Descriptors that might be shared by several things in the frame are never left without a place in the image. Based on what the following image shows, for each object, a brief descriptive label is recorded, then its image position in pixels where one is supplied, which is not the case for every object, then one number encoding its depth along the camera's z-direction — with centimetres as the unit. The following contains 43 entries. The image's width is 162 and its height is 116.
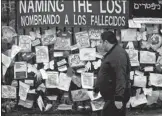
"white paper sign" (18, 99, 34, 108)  831
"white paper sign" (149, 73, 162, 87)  852
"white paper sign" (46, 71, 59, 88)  826
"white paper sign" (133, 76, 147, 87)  847
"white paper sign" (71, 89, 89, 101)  830
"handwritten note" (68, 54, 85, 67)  827
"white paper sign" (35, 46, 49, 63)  826
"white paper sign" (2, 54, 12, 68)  826
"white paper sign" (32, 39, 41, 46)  823
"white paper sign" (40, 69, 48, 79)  825
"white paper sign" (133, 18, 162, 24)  832
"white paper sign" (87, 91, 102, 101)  832
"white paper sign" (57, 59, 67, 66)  826
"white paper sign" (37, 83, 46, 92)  827
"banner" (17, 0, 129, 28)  808
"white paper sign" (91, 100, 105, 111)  833
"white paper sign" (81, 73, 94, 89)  830
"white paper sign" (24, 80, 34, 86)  827
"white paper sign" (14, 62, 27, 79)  827
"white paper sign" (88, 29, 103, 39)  824
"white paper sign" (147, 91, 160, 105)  852
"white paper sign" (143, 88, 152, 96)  847
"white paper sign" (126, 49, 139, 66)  841
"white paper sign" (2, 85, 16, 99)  827
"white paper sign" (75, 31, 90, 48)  824
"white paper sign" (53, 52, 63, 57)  827
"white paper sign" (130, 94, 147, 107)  848
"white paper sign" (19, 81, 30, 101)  826
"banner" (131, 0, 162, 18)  830
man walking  544
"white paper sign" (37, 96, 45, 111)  827
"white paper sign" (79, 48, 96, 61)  827
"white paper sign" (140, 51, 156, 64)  848
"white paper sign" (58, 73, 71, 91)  828
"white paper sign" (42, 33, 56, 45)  823
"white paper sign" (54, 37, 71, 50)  825
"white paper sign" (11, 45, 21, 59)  822
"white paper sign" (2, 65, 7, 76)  826
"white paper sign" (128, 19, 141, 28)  831
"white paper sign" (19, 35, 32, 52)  821
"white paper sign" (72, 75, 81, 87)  830
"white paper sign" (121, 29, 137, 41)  834
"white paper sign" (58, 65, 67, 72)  828
